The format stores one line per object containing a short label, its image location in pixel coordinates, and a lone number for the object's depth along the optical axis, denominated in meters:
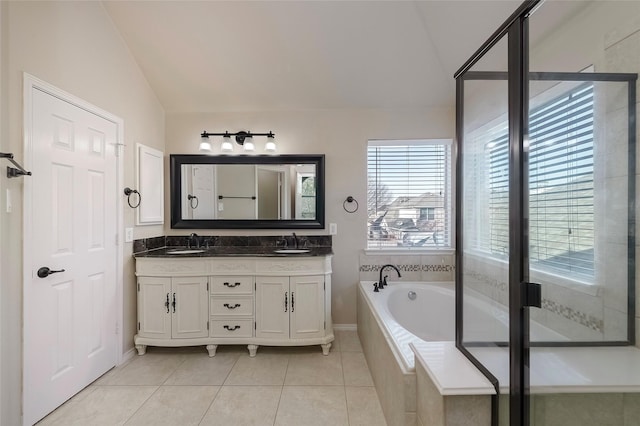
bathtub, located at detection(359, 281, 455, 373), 2.56
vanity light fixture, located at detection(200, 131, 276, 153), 2.86
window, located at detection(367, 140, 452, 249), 3.00
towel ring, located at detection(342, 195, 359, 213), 2.93
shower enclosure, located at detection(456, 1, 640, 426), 0.98
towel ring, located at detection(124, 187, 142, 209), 2.35
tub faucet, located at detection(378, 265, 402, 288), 2.68
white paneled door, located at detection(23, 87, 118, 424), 1.61
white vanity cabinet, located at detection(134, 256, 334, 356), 2.38
